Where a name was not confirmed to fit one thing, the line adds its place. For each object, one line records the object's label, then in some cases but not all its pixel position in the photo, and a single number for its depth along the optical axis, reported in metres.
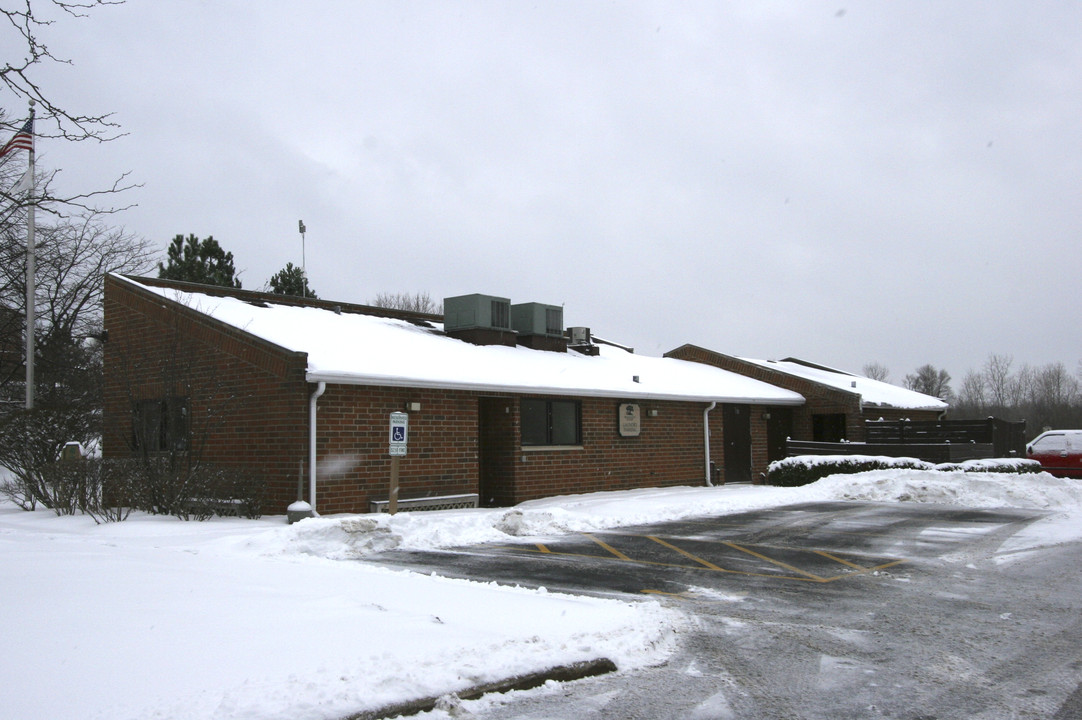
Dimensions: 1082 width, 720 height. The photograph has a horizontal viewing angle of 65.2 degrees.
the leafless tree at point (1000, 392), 83.81
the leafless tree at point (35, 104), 6.72
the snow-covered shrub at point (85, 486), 13.50
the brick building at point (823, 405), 26.33
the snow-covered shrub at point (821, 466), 21.44
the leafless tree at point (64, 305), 29.03
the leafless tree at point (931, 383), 88.32
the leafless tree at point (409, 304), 69.88
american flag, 16.30
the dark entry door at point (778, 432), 27.06
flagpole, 19.75
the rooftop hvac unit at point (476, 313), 21.31
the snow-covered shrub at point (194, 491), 13.52
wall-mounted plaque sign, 20.45
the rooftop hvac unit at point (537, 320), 23.06
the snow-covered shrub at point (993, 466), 20.80
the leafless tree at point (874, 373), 99.13
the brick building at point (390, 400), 14.56
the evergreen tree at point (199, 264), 37.16
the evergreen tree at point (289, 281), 41.94
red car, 23.45
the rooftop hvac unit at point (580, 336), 25.52
